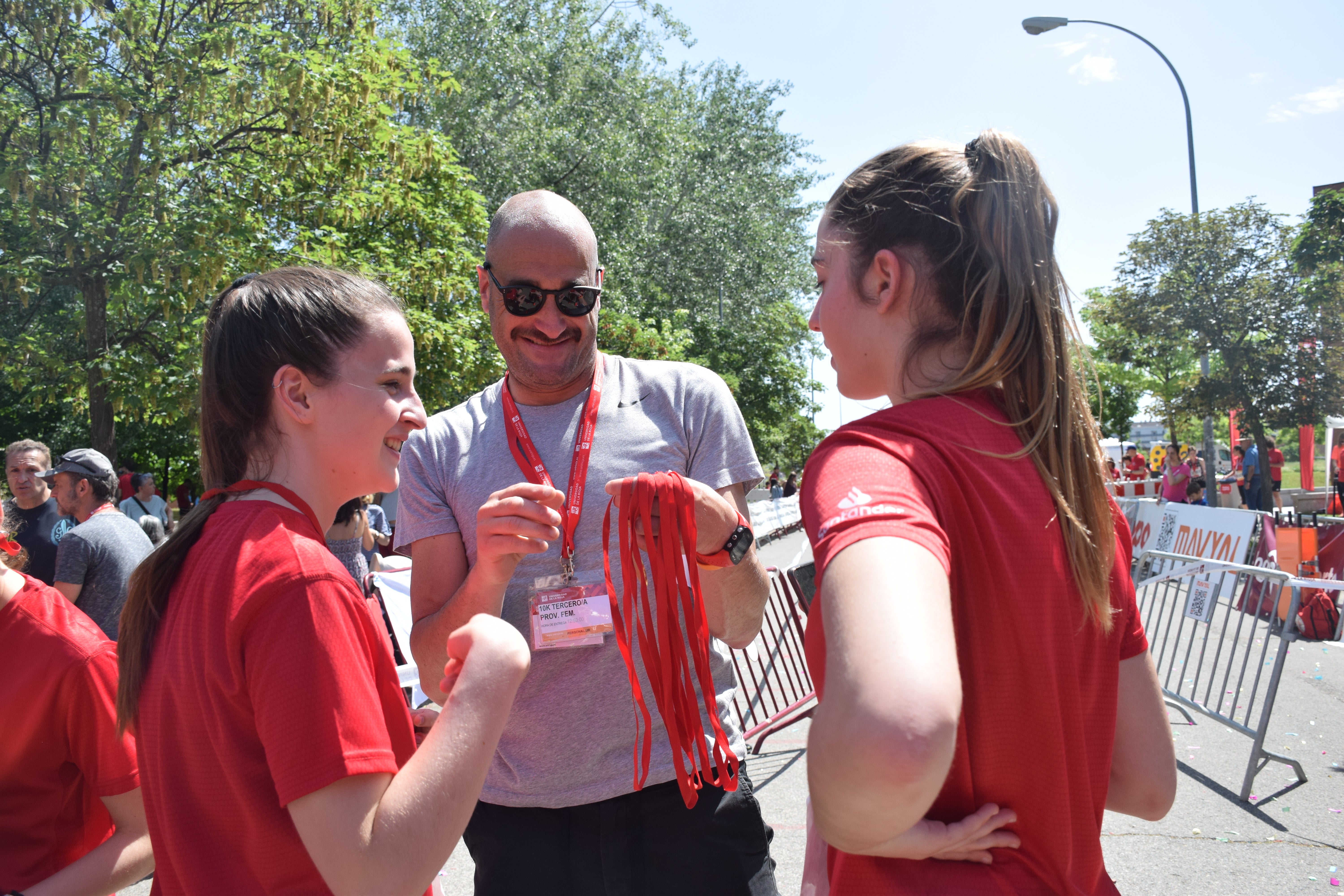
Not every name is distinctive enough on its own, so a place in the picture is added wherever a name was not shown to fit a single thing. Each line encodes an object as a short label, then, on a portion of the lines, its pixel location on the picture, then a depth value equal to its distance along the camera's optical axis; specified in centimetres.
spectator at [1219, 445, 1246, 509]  2345
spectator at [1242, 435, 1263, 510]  2061
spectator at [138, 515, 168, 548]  957
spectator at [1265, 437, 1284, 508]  2033
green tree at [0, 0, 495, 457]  1055
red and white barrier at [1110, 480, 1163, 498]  2317
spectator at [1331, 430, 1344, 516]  1847
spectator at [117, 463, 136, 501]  1605
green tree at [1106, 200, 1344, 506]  1906
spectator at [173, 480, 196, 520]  2306
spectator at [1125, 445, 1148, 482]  2473
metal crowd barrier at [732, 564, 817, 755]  624
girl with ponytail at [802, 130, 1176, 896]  92
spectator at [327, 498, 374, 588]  627
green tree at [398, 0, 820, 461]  1988
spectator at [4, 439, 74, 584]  641
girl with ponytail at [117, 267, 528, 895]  124
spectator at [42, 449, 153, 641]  531
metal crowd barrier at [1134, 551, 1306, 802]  569
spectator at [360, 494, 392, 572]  962
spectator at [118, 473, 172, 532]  1178
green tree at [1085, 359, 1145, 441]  5212
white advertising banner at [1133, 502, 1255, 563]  961
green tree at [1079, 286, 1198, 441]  2047
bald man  211
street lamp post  1716
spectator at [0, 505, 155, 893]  189
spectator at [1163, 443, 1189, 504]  1798
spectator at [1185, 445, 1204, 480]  2222
